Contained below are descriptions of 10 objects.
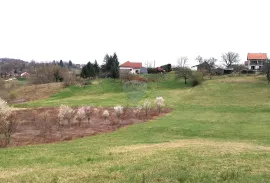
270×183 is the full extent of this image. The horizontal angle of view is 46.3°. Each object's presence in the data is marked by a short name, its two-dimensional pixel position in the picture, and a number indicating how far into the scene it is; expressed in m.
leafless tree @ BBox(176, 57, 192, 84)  74.07
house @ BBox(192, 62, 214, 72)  91.26
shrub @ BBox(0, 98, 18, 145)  24.00
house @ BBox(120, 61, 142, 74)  111.88
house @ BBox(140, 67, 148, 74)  108.72
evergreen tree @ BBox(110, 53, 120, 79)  85.31
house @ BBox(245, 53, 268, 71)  101.75
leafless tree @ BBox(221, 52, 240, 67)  117.12
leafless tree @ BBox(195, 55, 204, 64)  119.86
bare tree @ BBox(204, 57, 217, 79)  87.28
